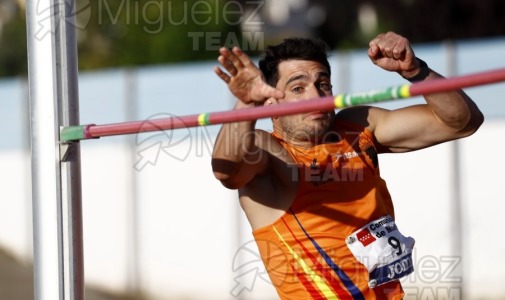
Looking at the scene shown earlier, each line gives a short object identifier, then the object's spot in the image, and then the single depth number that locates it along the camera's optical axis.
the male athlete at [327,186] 6.74
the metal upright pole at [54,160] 6.32
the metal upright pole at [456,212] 16.02
